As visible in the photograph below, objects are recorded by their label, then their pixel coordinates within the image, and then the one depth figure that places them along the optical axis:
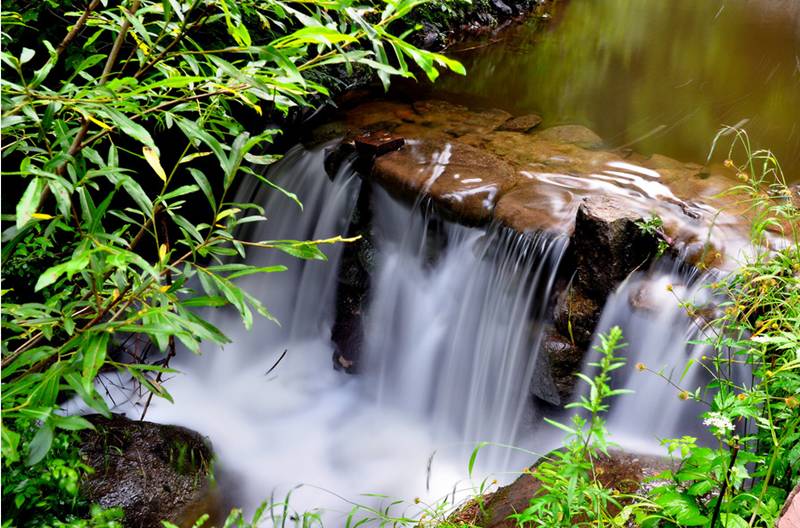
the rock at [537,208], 4.38
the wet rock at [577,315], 3.95
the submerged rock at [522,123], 6.13
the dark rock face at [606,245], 3.79
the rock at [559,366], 4.00
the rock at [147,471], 3.35
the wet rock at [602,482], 2.76
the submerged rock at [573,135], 5.88
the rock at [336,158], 5.41
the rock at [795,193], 4.54
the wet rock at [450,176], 4.68
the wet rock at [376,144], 5.19
